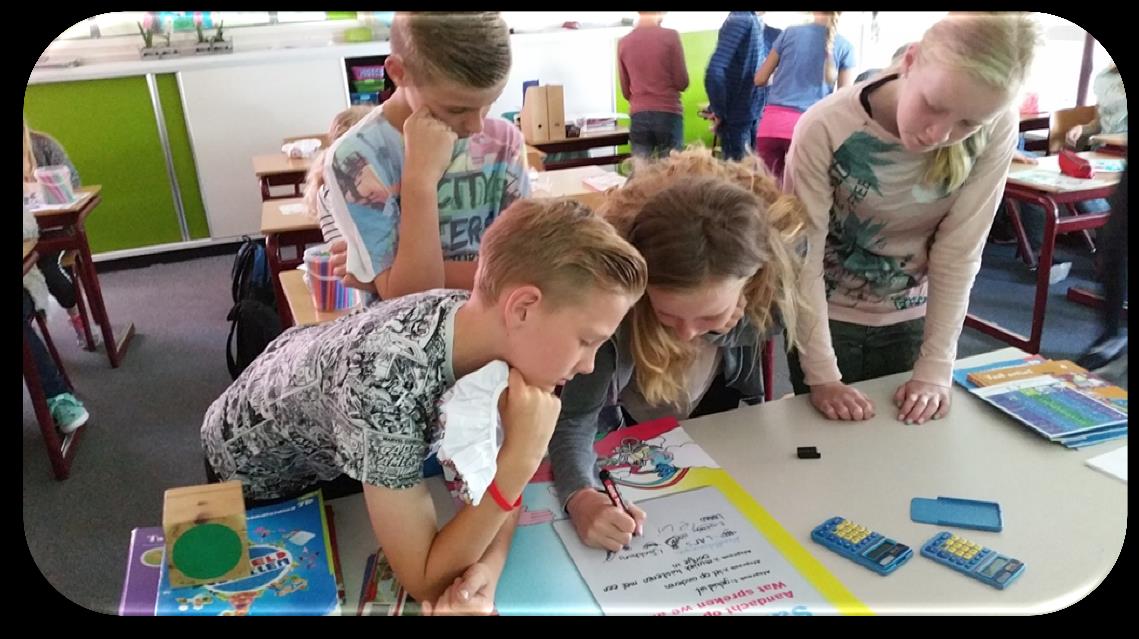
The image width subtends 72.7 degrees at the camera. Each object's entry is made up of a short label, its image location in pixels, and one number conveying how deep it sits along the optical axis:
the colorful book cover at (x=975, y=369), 1.14
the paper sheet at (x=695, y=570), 0.74
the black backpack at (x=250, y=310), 1.70
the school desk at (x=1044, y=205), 2.38
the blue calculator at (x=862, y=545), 0.79
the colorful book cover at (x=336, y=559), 0.74
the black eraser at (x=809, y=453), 0.99
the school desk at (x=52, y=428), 0.71
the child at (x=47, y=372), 0.64
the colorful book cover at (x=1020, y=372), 1.14
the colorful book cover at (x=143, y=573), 0.70
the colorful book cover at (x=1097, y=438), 0.98
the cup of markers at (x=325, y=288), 1.60
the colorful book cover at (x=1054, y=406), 1.00
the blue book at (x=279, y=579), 0.70
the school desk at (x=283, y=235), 1.87
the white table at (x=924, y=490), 0.76
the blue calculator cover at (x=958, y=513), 0.84
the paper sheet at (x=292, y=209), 1.96
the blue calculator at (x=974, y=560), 0.76
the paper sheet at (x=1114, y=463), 0.91
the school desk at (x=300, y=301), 1.62
